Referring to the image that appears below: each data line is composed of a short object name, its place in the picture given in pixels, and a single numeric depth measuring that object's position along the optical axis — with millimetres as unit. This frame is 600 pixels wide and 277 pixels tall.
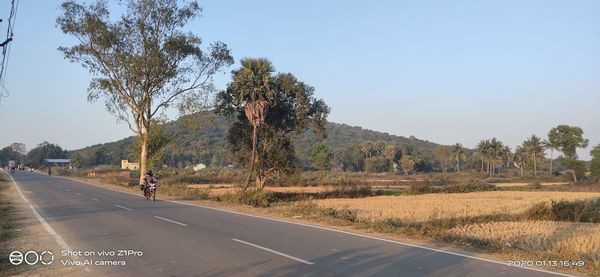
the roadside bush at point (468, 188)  59000
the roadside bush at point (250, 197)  28109
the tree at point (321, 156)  130125
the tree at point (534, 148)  118812
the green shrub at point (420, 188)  53975
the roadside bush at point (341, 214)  21094
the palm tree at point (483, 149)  127925
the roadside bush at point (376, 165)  141125
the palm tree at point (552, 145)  109938
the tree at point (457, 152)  138375
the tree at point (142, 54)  40906
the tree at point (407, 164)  132500
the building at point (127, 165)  130375
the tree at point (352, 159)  153625
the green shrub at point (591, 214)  26375
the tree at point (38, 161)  194875
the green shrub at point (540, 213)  24578
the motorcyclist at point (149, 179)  29391
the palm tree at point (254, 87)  35812
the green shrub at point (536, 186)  67062
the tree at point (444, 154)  142875
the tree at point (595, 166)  77150
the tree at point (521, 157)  127562
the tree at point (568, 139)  105250
